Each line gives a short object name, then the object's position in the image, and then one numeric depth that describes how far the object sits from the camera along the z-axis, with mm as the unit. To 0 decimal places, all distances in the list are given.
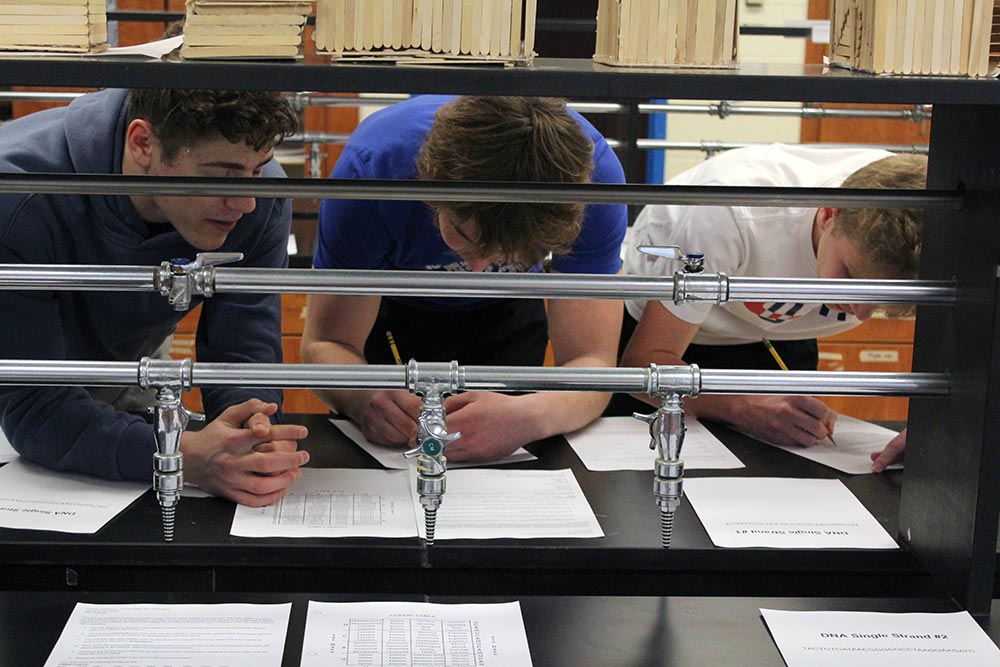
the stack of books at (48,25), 1053
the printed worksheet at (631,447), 1635
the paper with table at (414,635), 1150
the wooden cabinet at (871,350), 3527
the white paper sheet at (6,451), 1575
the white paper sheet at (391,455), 1607
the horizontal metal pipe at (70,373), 1176
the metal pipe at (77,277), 1188
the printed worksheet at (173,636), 1133
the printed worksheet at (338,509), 1375
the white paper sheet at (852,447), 1666
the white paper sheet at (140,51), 1056
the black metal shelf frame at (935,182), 1030
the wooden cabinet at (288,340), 3377
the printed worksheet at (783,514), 1387
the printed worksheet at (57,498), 1373
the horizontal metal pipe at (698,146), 2781
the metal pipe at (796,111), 2572
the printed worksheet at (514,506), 1387
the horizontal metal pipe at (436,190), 1200
